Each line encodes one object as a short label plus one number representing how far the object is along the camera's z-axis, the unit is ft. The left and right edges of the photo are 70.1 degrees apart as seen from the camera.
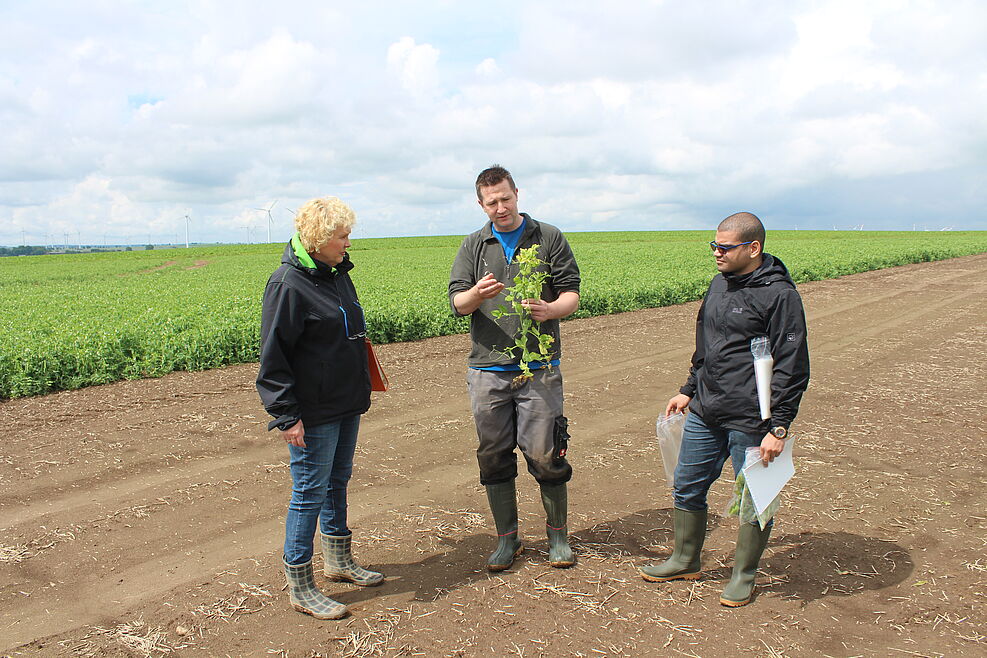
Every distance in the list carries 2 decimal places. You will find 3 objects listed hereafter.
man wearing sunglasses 11.44
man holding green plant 13.15
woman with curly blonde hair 11.61
